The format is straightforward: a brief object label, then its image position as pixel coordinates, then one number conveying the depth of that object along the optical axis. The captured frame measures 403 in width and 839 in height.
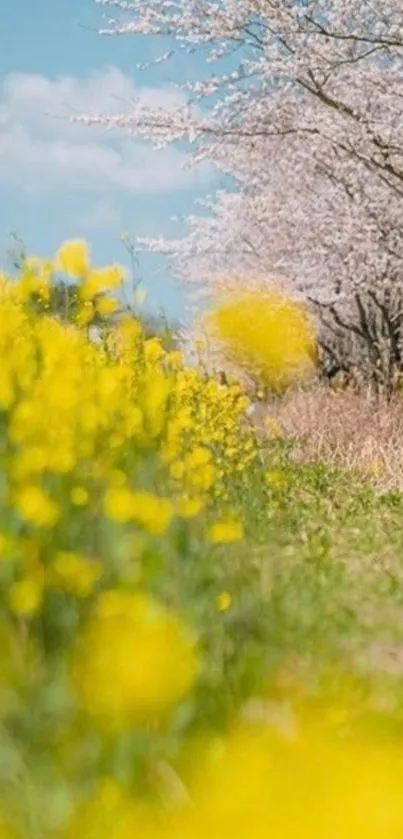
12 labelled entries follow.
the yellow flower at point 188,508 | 7.35
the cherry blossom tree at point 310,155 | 22.23
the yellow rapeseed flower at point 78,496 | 6.82
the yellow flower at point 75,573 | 6.13
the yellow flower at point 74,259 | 10.14
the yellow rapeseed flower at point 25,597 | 5.84
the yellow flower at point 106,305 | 10.90
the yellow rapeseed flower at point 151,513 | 5.99
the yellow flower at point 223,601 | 7.52
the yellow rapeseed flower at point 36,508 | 6.01
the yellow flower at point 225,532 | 7.18
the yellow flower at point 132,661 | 4.32
